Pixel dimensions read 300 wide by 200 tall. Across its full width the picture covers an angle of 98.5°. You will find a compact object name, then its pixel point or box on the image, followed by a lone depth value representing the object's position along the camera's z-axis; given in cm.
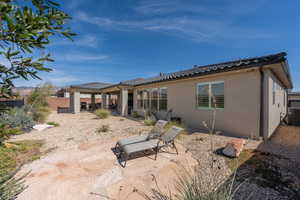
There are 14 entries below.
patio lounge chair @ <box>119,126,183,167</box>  367
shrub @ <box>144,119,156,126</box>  815
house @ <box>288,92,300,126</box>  878
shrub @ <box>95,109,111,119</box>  1147
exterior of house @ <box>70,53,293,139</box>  532
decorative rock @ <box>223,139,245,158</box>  380
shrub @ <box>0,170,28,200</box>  164
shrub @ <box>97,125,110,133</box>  690
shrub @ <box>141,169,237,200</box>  158
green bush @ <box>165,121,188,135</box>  632
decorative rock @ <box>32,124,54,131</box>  759
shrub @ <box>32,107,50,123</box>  882
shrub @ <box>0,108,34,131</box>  662
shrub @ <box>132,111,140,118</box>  1211
